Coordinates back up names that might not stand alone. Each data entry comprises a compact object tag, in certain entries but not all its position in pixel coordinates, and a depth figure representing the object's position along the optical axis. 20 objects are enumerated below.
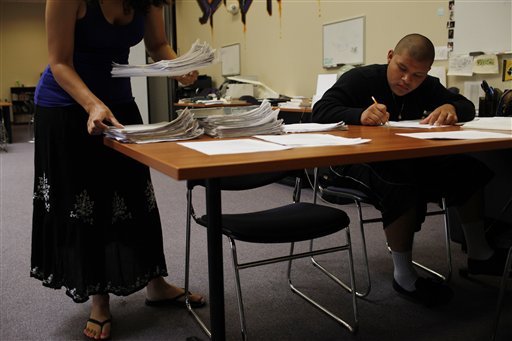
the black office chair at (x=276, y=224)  1.40
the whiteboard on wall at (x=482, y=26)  2.98
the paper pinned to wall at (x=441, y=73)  3.38
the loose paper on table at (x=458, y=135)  1.31
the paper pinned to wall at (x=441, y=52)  3.37
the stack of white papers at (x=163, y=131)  1.20
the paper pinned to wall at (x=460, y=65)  3.21
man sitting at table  1.76
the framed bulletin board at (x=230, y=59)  6.15
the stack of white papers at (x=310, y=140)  1.17
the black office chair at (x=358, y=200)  1.81
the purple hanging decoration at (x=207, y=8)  6.52
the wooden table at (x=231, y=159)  0.87
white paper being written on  1.71
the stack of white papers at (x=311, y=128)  1.54
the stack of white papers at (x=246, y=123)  1.35
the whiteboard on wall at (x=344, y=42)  4.12
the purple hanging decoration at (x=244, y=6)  5.72
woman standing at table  1.43
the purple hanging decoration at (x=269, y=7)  5.29
